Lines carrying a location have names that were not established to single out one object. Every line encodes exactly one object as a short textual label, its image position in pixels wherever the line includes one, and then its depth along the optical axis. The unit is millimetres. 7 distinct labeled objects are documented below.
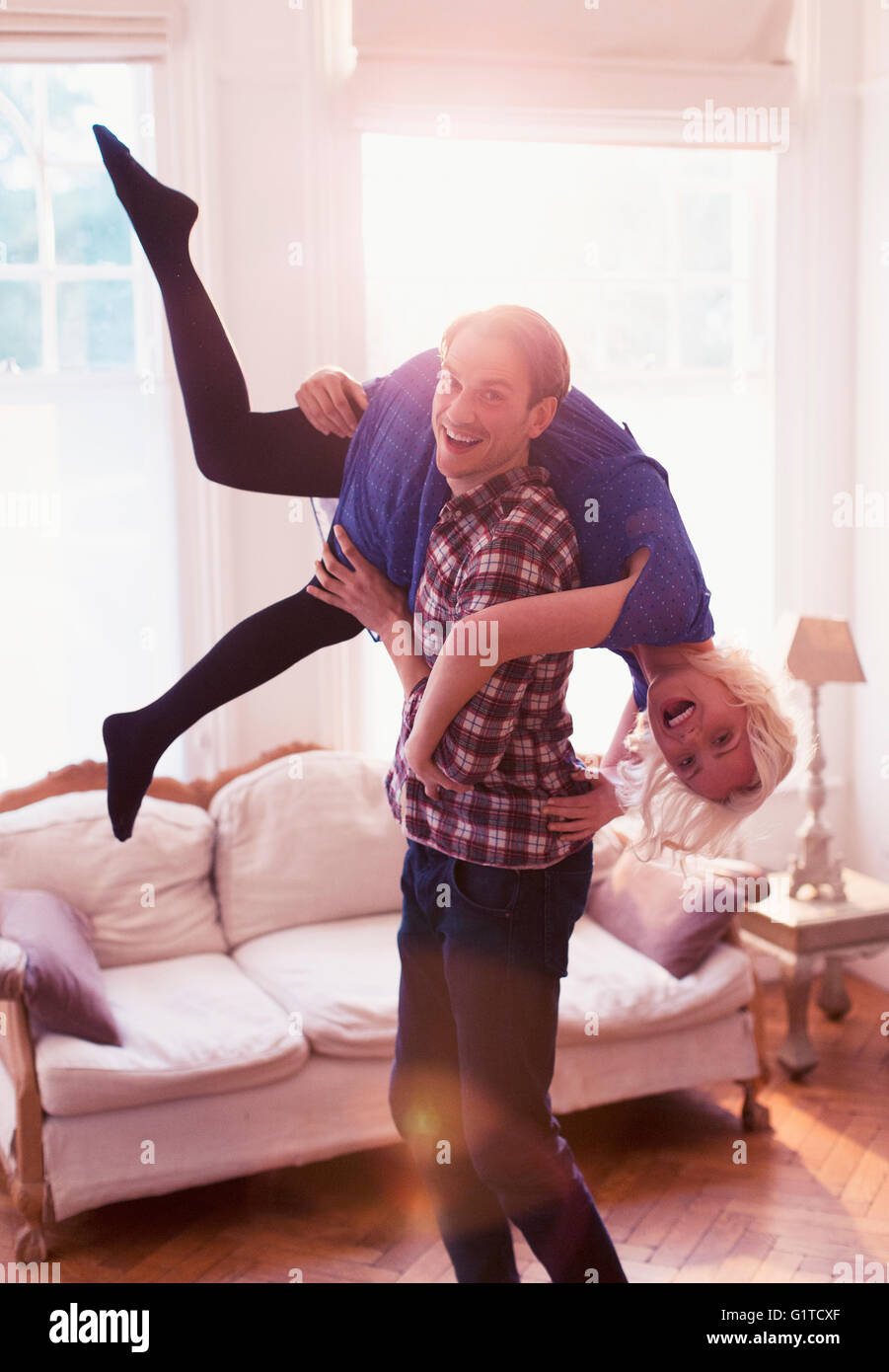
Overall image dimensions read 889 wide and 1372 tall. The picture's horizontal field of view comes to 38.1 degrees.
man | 1697
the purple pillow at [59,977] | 2889
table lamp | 3832
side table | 3828
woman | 1705
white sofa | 2887
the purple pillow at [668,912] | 3494
